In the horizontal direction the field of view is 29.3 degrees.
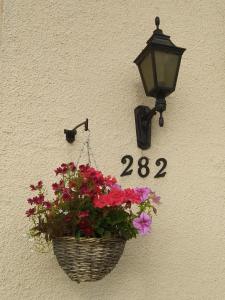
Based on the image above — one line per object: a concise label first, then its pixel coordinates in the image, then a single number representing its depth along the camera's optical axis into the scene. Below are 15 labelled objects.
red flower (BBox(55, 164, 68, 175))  2.06
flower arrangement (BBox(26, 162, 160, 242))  1.96
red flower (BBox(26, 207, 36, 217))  2.01
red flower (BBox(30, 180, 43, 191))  2.07
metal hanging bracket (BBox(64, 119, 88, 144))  2.39
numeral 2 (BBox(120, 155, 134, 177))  2.48
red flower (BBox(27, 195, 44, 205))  2.02
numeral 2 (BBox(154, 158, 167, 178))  2.54
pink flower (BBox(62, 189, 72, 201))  1.99
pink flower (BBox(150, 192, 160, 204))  2.13
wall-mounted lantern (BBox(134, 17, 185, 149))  2.30
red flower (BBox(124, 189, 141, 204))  1.98
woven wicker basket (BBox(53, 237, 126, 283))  1.92
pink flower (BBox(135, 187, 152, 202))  2.09
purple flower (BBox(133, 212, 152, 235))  2.02
